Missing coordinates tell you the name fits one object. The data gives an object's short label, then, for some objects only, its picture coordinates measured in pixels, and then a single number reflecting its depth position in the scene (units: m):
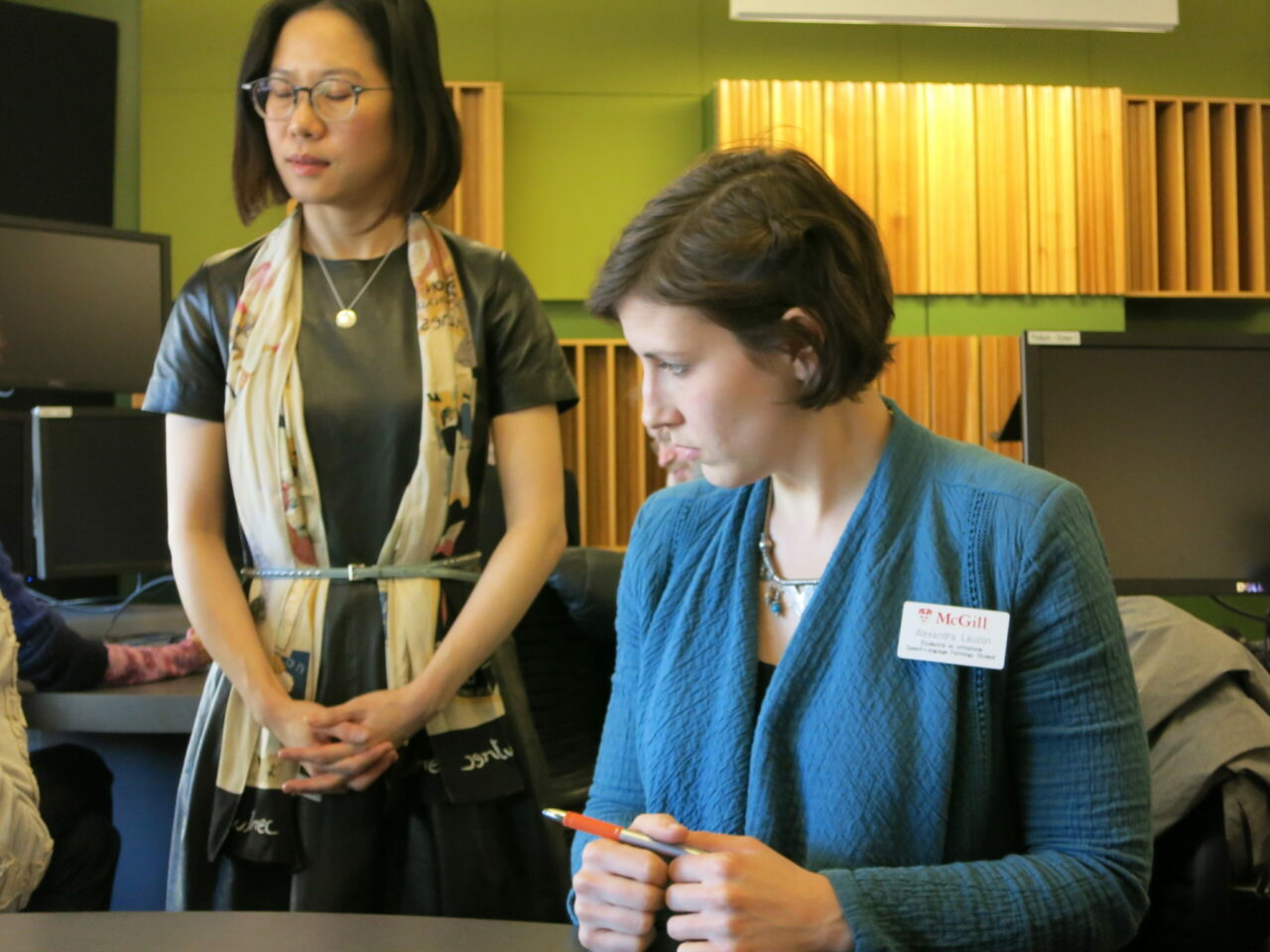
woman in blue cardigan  1.11
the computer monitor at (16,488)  3.08
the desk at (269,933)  1.00
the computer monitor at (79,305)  3.56
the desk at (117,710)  2.18
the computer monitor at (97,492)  2.99
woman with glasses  1.61
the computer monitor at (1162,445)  2.46
